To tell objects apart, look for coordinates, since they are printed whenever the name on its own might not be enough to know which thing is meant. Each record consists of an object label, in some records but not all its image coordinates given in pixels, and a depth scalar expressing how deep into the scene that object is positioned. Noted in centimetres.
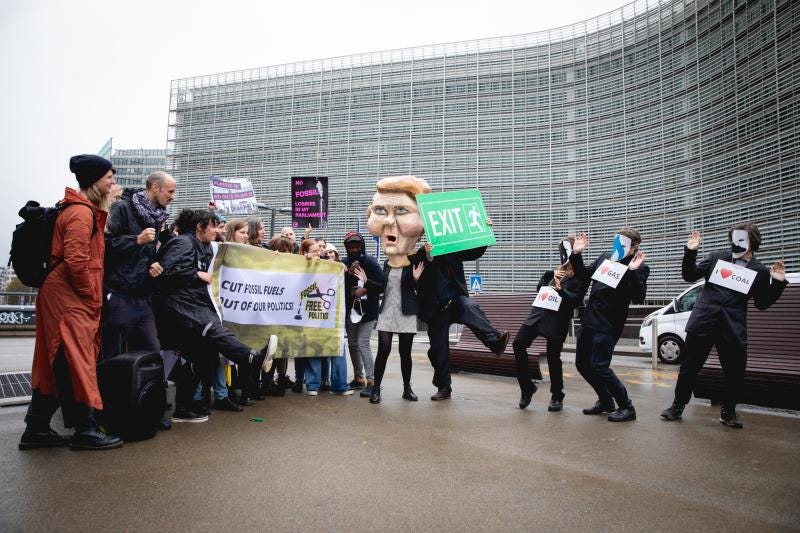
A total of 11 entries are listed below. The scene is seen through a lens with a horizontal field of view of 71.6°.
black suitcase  385
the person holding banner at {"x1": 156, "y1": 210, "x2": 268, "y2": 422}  460
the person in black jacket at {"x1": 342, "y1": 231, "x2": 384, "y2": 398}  645
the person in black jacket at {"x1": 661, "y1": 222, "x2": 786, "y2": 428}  493
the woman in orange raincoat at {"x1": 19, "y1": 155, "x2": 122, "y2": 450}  357
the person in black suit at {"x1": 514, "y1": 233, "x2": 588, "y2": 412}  556
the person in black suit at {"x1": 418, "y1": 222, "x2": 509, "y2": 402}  598
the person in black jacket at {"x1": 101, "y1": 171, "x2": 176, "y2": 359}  426
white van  1235
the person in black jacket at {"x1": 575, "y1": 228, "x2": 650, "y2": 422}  511
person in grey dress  586
